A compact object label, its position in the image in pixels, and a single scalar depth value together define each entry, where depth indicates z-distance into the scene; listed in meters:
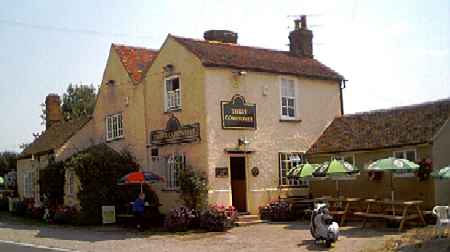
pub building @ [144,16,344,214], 23.09
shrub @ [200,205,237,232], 21.19
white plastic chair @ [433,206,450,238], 15.59
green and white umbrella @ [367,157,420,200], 18.70
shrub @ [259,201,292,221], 23.22
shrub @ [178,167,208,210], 22.34
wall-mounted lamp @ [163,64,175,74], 24.69
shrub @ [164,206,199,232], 21.70
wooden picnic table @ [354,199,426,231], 18.39
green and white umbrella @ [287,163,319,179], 21.98
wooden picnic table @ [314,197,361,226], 20.80
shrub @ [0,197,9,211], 38.34
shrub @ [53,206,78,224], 26.60
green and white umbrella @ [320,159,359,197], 20.16
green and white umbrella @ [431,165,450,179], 16.79
